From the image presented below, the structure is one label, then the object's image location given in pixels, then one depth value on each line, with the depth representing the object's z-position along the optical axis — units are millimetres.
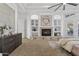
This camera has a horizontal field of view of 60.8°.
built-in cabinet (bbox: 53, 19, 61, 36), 3840
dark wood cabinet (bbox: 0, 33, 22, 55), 1779
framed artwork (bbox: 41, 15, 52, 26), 4081
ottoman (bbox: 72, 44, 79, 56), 1797
